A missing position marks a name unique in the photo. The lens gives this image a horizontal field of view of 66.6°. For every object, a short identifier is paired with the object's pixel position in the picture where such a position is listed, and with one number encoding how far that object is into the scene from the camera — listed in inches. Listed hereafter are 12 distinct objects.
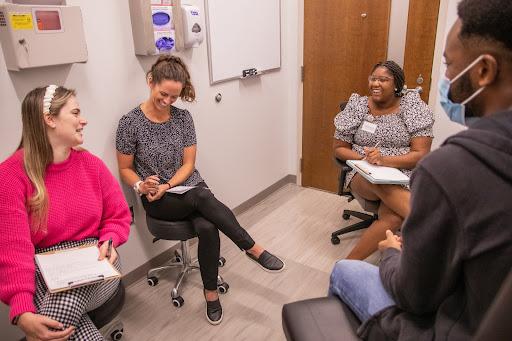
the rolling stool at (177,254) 79.0
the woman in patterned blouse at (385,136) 88.7
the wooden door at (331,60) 114.1
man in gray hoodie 28.9
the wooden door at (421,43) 104.5
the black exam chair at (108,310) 57.7
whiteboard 100.3
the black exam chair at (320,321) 44.1
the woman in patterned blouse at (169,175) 78.4
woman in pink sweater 51.8
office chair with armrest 94.3
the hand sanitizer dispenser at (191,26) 86.4
